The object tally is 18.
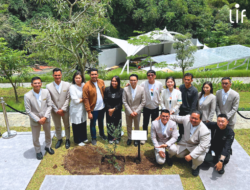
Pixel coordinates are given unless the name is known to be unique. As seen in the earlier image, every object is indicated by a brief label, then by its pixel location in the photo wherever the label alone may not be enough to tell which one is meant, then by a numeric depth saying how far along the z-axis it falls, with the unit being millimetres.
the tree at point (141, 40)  10703
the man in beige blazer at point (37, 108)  4055
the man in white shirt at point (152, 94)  4562
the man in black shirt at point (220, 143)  3736
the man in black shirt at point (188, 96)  4352
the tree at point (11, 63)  7387
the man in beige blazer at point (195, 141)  3766
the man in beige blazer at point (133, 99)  4512
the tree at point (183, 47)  10062
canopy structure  16422
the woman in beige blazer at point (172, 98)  4418
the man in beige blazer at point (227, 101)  4273
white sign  3922
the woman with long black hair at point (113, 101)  4516
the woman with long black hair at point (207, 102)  4310
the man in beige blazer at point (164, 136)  3996
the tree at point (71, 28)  5514
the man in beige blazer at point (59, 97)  4371
